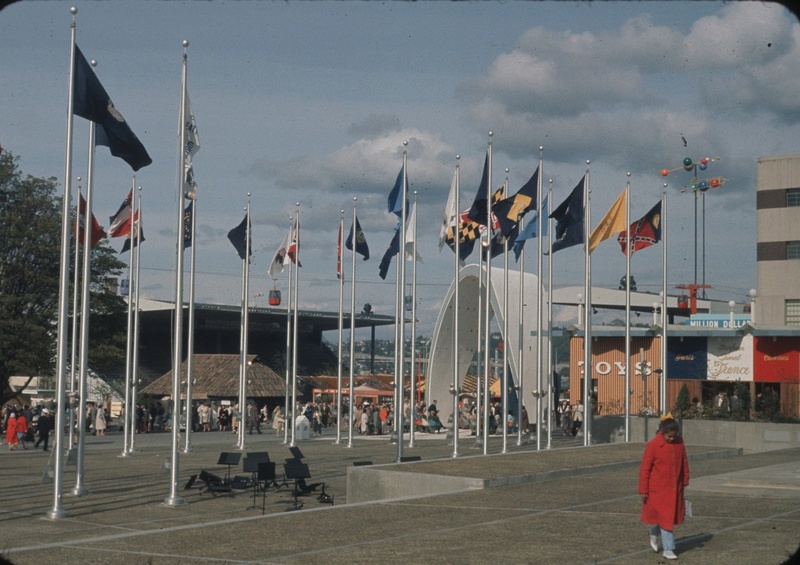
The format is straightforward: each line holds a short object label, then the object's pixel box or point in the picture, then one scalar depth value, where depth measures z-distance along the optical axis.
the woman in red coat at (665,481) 12.15
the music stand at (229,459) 23.11
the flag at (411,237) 35.47
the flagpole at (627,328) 35.73
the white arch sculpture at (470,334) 56.69
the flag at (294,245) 40.50
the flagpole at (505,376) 34.66
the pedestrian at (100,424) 50.69
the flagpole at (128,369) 34.56
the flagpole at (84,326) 21.91
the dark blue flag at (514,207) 32.22
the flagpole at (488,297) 31.83
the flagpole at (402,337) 32.53
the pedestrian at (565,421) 48.50
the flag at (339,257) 41.34
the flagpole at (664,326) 35.66
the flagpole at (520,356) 38.59
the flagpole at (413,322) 36.82
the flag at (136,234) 33.16
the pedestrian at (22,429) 40.47
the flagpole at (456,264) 34.16
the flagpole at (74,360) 19.93
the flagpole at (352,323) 42.31
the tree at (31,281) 51.47
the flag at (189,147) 21.88
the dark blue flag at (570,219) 33.88
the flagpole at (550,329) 35.55
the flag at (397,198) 34.16
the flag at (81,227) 26.14
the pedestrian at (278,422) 50.12
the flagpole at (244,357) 38.50
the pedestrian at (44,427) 39.53
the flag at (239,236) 38.16
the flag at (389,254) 37.12
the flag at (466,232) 35.50
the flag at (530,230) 34.41
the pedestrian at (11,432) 39.59
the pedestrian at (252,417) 52.31
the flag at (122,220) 30.56
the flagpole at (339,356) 41.38
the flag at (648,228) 35.72
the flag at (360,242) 40.34
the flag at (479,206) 32.84
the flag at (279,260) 40.56
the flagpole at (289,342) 42.50
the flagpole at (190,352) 27.31
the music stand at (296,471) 20.77
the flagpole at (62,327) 18.39
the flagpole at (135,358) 34.19
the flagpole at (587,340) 35.12
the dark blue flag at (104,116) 19.88
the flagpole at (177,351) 20.31
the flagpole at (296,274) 40.62
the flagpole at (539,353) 33.71
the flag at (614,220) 34.55
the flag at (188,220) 31.60
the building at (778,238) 56.75
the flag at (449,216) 35.19
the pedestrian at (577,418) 47.16
